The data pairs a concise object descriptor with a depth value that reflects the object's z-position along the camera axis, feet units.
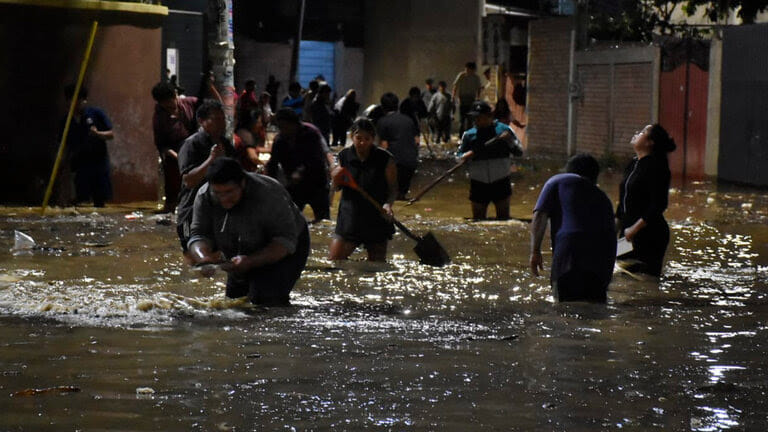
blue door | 156.46
